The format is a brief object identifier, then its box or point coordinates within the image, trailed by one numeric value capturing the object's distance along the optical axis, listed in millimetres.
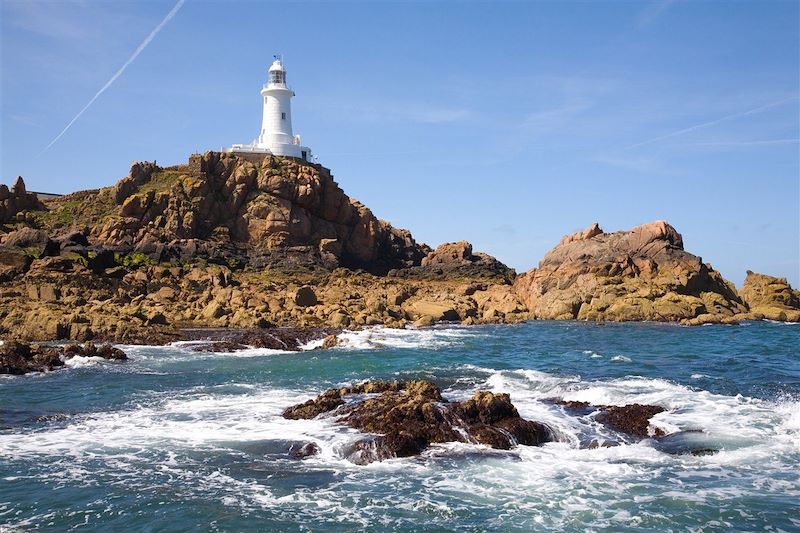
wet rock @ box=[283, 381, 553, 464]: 14805
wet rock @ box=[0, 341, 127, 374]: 25172
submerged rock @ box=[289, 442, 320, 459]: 14562
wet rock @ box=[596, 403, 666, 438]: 16500
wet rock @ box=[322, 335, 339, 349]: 34562
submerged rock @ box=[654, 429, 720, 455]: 14867
